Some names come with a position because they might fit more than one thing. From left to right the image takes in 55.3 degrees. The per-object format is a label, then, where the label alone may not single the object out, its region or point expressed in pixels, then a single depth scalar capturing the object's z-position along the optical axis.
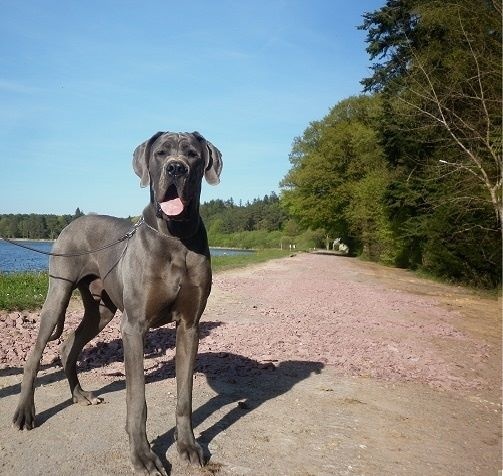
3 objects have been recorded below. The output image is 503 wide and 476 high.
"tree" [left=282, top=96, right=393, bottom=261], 36.72
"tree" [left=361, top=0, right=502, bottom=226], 14.66
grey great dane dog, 3.33
